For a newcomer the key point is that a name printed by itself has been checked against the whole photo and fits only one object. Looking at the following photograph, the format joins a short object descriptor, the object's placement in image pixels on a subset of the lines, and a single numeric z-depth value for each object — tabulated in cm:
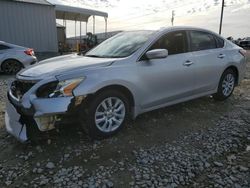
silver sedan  235
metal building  1091
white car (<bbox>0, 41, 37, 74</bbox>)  657
